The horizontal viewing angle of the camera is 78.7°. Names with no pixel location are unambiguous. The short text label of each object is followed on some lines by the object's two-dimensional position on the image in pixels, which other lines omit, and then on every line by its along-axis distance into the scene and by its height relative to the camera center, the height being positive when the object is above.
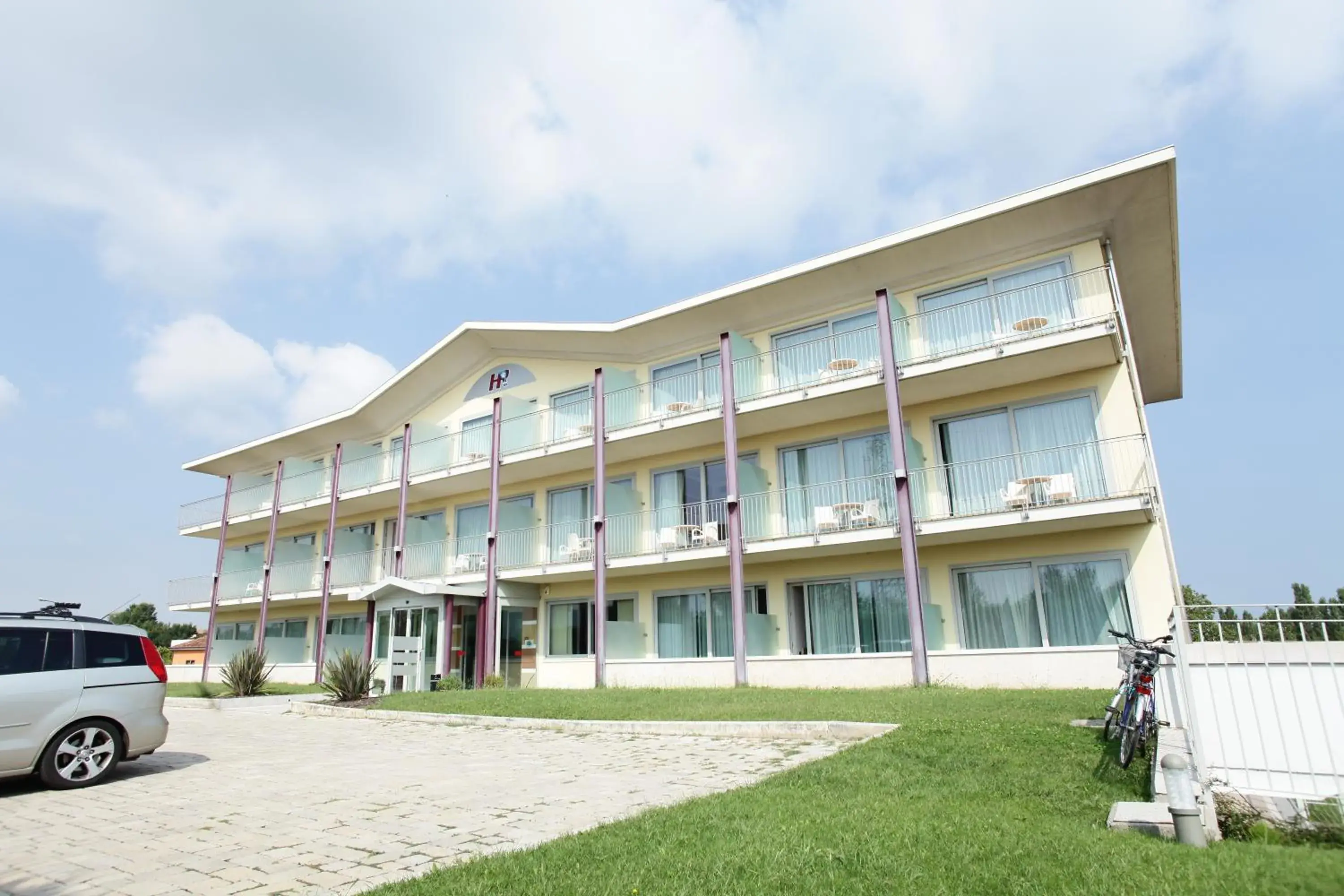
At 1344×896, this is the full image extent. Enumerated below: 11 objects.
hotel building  16.12 +4.34
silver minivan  7.77 -0.17
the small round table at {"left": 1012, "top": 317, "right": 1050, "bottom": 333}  16.70 +6.37
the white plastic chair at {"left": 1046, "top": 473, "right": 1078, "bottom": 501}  15.70 +2.89
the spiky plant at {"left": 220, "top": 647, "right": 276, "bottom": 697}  21.23 -0.04
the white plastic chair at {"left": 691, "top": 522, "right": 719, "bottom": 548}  20.36 +2.92
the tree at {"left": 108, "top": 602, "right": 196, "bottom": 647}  81.31 +5.43
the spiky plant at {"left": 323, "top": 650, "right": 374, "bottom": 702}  18.77 -0.17
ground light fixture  4.51 -0.89
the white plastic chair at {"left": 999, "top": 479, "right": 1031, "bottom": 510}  16.02 +2.84
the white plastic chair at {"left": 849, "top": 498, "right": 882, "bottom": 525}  17.94 +2.89
